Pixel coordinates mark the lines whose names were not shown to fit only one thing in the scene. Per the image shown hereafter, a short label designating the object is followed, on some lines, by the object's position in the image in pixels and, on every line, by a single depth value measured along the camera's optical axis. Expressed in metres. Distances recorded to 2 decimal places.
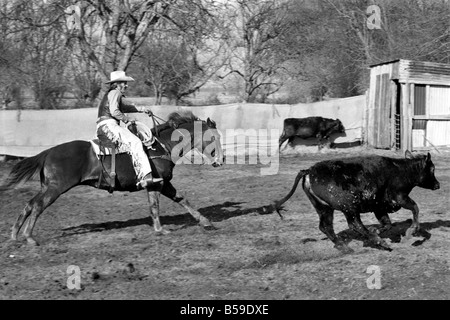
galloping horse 8.98
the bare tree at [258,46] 28.64
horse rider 9.20
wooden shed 19.52
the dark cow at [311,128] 20.44
